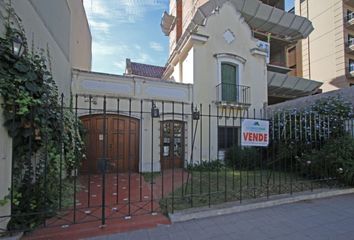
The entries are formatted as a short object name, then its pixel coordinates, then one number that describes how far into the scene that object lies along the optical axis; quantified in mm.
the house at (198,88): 8969
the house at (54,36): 3238
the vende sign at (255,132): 4959
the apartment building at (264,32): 11953
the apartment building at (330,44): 18391
